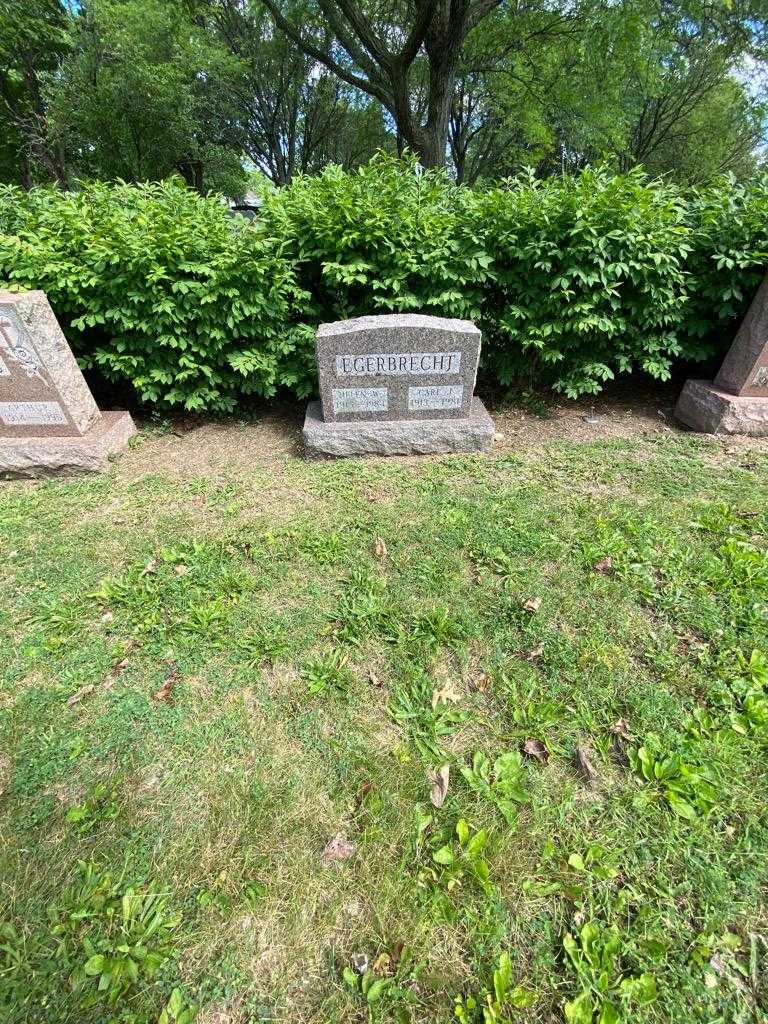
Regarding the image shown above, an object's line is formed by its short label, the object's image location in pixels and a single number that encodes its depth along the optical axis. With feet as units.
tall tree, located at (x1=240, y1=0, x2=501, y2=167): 25.18
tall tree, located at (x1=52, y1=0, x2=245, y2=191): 36.94
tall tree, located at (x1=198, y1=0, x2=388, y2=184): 51.24
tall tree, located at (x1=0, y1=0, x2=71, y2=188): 37.78
